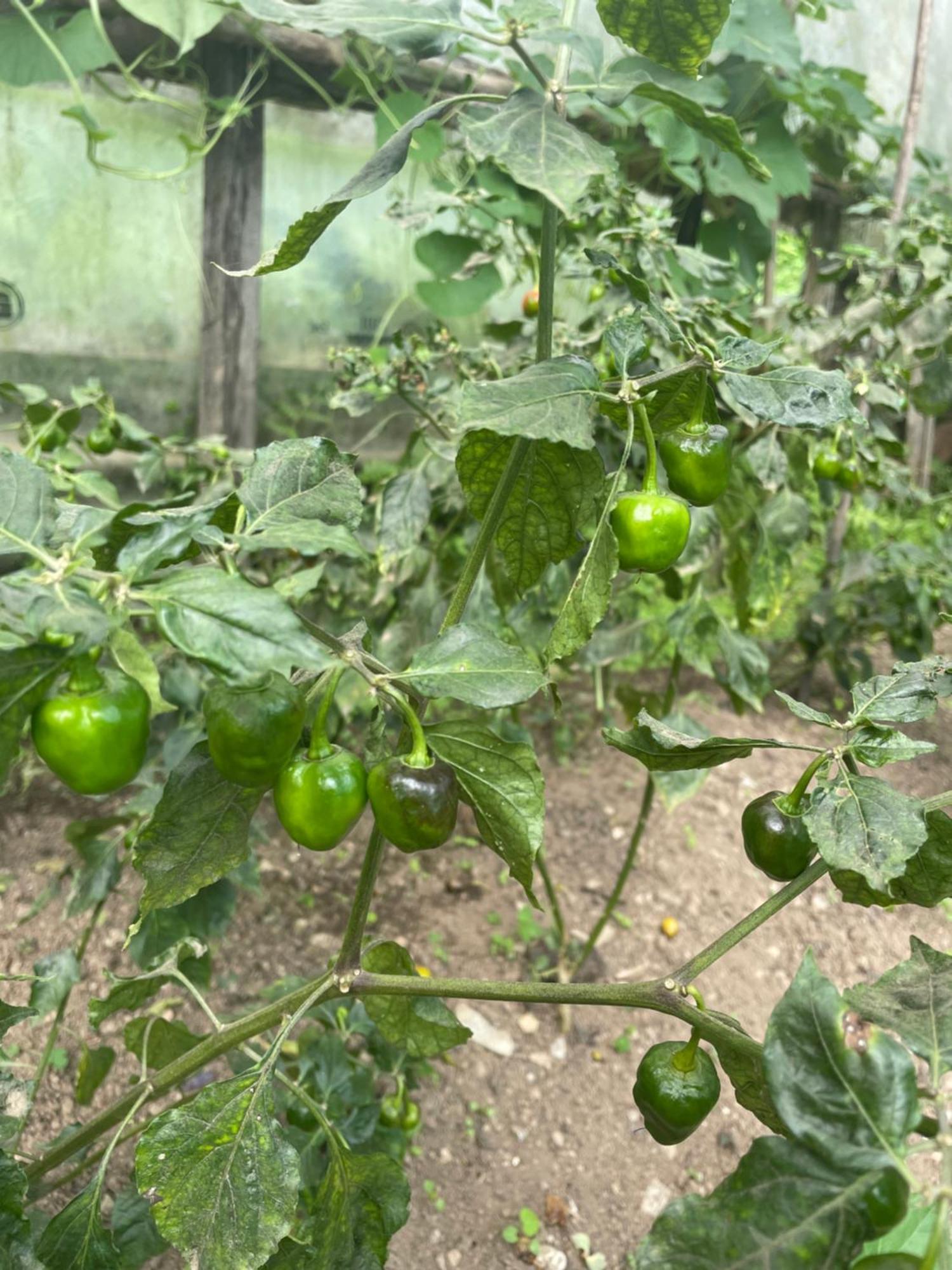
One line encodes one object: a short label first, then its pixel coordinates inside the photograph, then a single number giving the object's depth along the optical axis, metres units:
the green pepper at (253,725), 0.56
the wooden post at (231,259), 2.41
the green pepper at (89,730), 0.53
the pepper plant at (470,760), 0.47
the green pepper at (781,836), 0.66
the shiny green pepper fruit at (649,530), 0.70
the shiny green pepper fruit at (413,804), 0.61
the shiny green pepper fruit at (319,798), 0.62
